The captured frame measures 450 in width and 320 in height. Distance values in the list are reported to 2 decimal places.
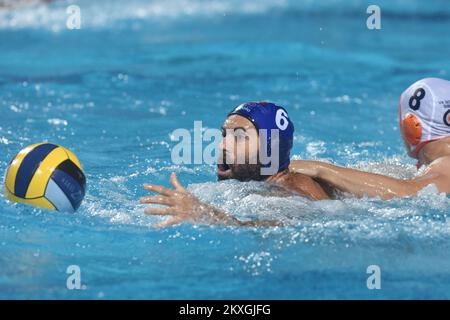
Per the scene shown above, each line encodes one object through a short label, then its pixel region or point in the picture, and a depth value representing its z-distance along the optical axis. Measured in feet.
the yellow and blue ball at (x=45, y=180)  25.66
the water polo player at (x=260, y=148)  26.66
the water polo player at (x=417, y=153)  27.53
